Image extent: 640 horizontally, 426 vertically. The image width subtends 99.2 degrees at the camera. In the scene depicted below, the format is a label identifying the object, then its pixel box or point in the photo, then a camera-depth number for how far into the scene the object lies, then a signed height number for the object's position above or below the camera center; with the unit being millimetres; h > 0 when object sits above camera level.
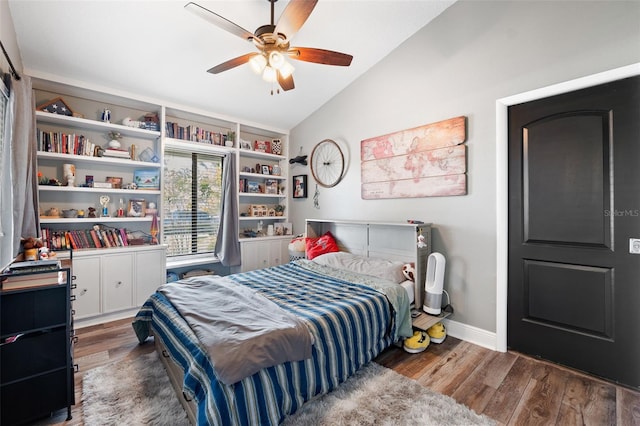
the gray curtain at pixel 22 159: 1978 +422
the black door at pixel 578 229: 1920 -147
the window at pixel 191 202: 3920 +177
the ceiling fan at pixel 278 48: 1712 +1253
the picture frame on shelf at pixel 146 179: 3455 +447
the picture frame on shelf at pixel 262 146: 4527 +1122
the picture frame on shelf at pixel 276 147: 4718 +1151
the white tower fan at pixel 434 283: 2592 -693
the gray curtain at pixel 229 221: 3998 -115
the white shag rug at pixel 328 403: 1606 -1220
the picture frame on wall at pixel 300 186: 4430 +437
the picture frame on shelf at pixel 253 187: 4426 +425
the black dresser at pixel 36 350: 1458 -764
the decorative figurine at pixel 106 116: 3191 +1159
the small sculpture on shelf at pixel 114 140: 3212 +896
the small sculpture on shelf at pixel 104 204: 3230 +122
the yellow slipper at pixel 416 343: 2385 -1159
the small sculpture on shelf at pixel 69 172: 2964 +463
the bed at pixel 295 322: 1345 -767
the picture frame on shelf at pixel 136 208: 3375 +74
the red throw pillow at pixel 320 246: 3645 -453
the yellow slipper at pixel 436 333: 2578 -1155
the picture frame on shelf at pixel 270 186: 4672 +461
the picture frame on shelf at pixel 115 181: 3277 +400
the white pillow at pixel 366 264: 2703 -567
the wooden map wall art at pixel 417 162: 2682 +546
